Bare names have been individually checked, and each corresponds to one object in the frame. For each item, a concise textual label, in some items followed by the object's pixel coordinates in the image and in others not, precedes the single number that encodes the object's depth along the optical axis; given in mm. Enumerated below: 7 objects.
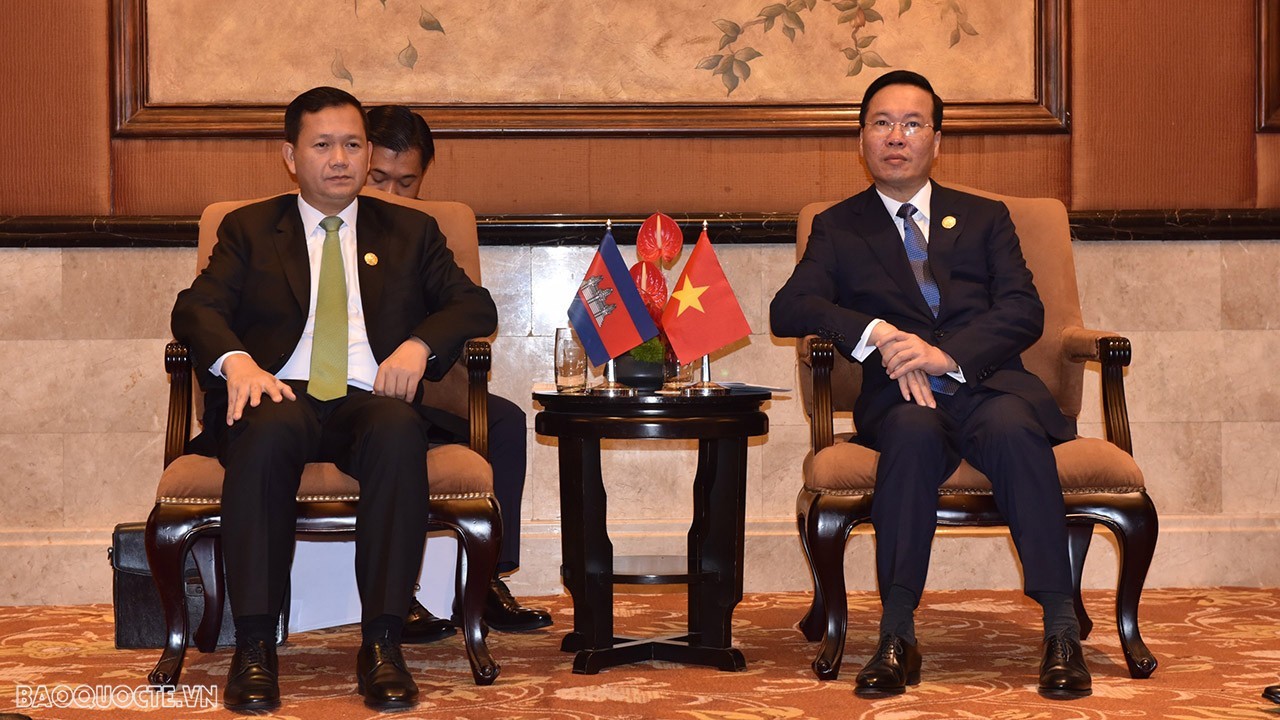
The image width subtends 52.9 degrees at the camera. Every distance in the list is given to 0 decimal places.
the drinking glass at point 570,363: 3535
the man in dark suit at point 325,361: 2957
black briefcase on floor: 3564
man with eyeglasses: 3088
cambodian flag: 3400
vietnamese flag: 3424
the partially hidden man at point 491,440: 3764
